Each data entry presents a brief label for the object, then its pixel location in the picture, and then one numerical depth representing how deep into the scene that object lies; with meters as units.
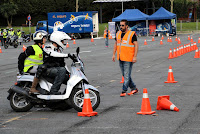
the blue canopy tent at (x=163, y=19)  63.50
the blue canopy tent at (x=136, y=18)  63.99
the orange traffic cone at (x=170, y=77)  15.15
